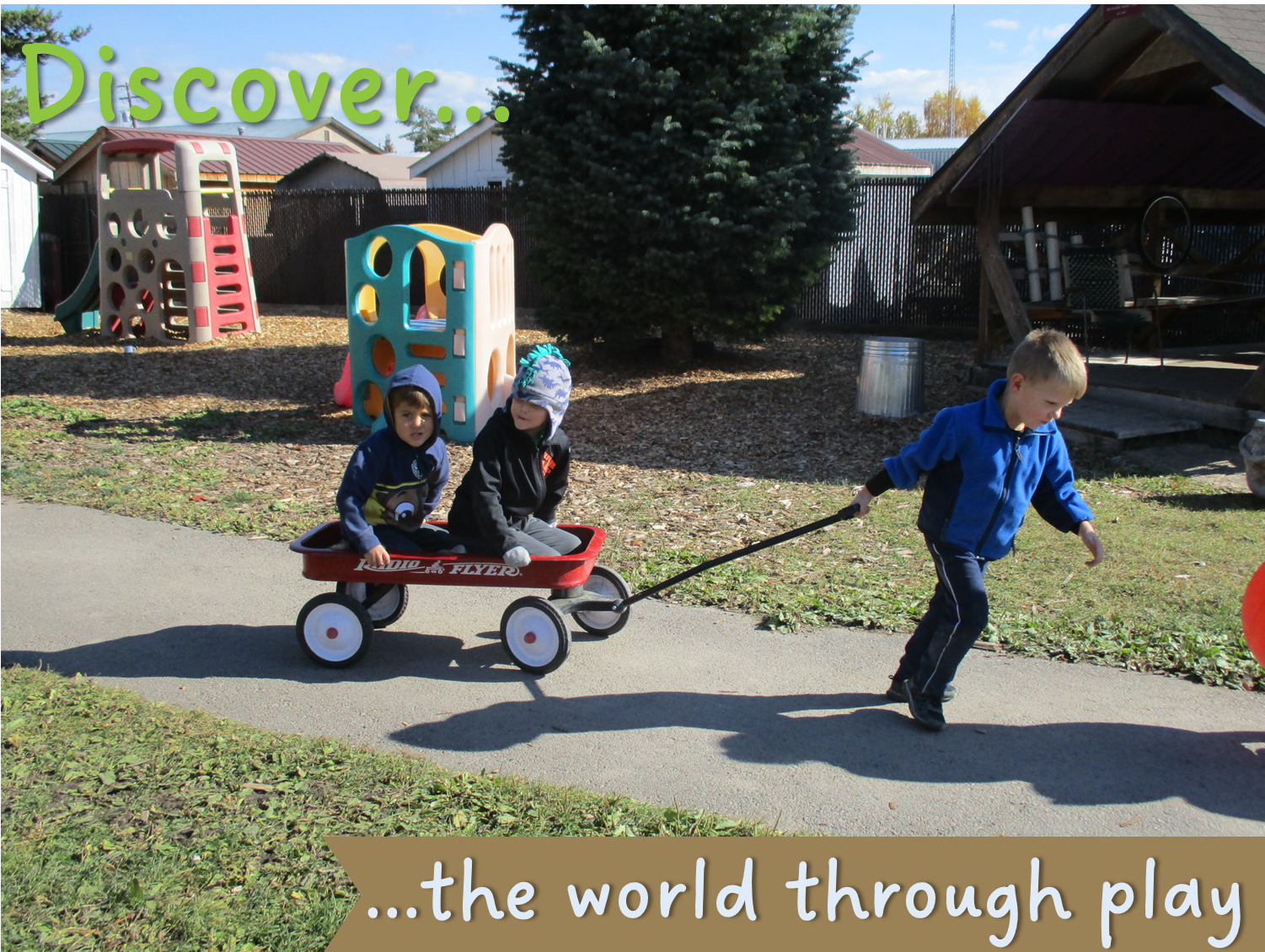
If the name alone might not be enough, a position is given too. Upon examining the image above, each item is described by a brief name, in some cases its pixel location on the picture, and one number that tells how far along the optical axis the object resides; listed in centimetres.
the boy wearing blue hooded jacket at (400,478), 445
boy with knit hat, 437
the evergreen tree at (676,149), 1061
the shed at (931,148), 3481
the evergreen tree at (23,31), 2914
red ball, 383
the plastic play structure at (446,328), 885
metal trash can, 1005
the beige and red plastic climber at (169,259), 1539
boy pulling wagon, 372
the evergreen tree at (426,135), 9162
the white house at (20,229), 2127
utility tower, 7938
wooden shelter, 1020
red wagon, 443
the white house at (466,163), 3017
